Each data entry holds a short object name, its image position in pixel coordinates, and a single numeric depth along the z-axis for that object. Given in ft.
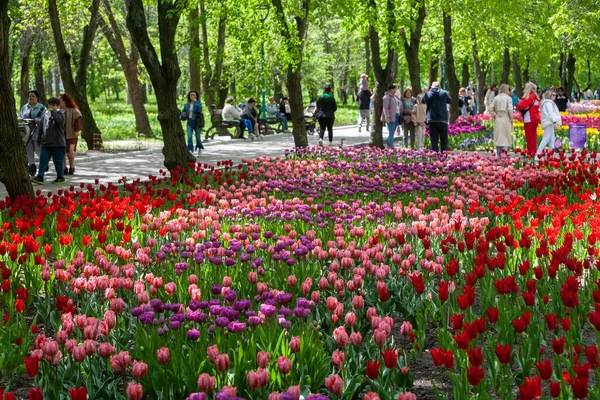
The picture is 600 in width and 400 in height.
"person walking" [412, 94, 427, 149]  68.08
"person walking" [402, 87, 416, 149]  69.56
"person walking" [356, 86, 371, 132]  97.30
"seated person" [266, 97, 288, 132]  109.77
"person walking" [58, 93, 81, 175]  52.90
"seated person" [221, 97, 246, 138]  87.80
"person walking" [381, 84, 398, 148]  67.51
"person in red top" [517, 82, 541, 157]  56.29
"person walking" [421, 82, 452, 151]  58.59
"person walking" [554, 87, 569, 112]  138.31
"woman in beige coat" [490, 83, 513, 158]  54.54
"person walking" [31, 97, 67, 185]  46.65
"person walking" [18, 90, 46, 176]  51.96
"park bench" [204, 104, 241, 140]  87.35
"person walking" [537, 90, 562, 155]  54.80
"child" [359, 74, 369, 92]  96.19
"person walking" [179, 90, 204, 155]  69.10
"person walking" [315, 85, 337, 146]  77.05
